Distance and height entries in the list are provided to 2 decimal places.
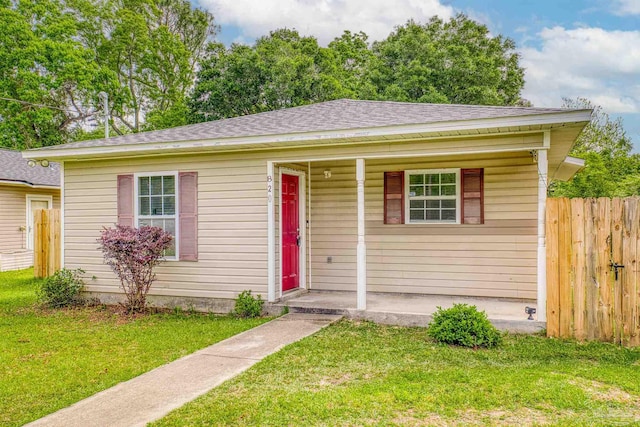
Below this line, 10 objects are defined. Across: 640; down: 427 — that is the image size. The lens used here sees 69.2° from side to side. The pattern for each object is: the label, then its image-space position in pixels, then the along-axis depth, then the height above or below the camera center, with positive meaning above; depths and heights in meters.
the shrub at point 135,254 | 6.85 -0.62
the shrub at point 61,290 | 7.84 -1.31
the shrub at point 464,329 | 5.06 -1.27
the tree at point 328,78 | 19.95 +6.02
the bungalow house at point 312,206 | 6.88 +0.13
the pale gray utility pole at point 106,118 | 17.83 +3.70
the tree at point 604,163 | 16.42 +2.11
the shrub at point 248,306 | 6.82 -1.37
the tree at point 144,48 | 26.34 +9.62
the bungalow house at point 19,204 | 13.88 +0.28
